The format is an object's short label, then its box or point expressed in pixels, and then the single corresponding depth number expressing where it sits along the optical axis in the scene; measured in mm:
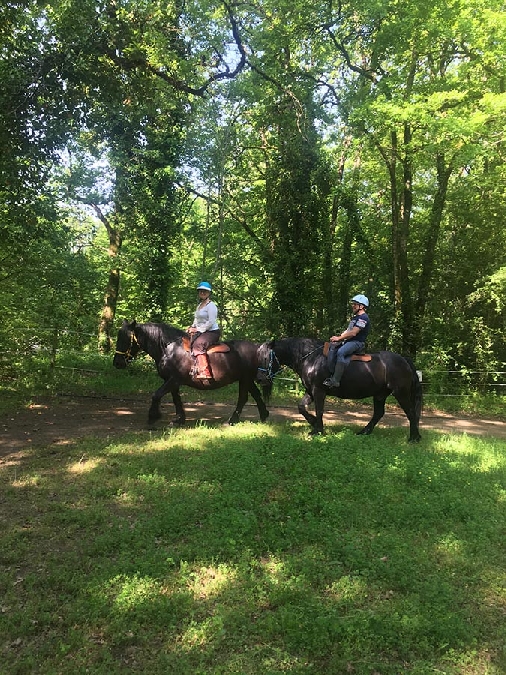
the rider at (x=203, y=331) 8672
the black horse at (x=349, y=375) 8414
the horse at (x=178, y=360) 8800
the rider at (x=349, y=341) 8125
